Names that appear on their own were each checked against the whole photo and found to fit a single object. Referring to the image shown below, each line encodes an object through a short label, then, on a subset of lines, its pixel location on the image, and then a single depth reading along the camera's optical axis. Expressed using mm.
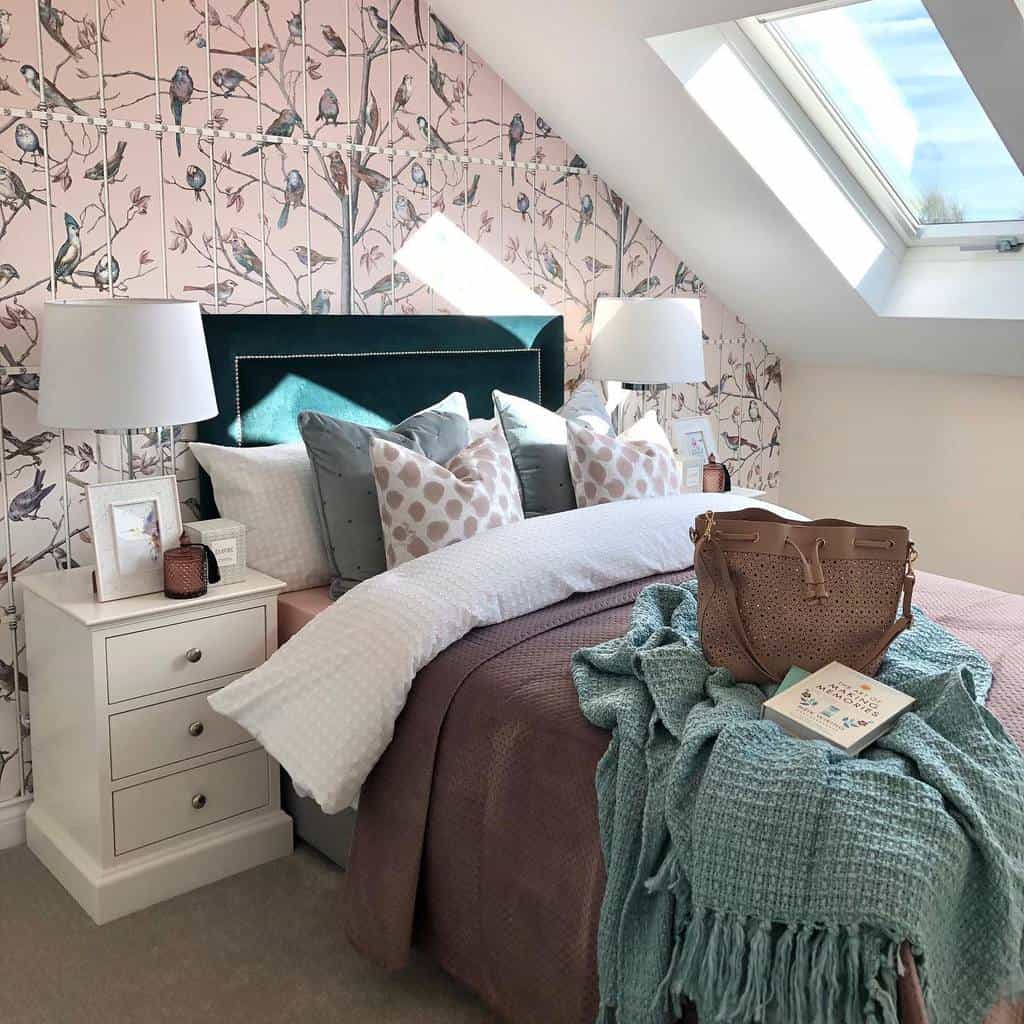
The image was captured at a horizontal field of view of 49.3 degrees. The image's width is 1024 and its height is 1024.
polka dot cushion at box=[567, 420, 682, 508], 2906
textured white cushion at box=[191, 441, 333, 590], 2686
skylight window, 3133
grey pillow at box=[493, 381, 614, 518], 2975
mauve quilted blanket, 1757
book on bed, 1630
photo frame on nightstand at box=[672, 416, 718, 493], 4059
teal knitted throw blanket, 1404
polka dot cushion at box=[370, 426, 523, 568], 2531
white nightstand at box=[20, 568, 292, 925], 2344
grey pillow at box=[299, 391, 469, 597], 2639
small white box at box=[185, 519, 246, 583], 2527
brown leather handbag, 1825
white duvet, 2051
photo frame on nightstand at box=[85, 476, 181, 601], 2377
